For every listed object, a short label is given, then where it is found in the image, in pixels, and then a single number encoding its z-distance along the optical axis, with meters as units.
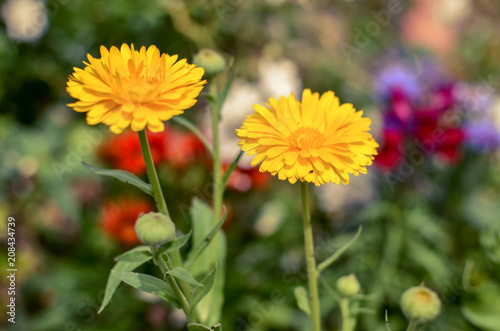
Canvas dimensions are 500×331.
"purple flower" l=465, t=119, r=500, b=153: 1.12
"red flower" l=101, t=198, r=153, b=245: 0.98
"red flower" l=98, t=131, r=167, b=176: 1.02
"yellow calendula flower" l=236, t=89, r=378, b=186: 0.47
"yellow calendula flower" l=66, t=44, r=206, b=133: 0.42
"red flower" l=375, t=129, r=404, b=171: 1.02
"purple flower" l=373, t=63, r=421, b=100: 1.08
